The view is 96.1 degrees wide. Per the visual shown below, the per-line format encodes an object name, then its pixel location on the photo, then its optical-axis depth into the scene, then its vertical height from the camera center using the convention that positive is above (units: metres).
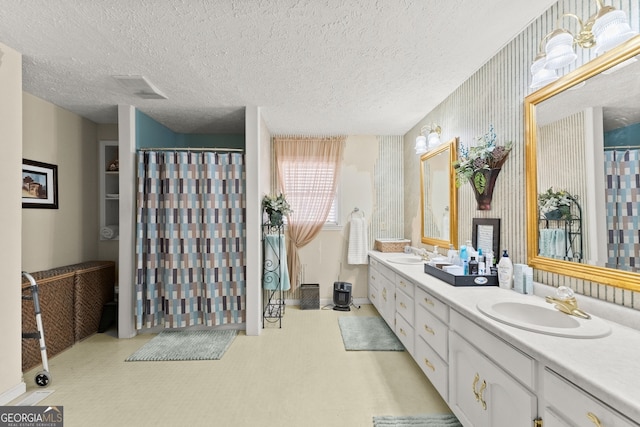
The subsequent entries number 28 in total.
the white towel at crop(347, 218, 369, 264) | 4.18 -0.38
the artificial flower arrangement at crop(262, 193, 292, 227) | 3.56 +0.12
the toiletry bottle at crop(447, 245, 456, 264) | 2.68 -0.37
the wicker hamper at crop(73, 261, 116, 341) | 3.01 -0.82
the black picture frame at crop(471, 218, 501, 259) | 2.21 -0.15
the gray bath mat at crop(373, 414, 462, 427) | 1.84 -1.33
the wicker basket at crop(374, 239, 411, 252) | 3.97 -0.39
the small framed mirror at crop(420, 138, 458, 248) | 2.91 +0.22
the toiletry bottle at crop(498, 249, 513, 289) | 1.98 -0.39
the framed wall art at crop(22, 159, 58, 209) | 2.82 +0.37
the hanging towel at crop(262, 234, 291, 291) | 3.64 -0.61
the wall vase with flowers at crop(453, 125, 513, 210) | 2.14 +0.39
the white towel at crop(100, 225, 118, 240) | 3.62 -0.16
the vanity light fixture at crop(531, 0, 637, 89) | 1.26 +0.86
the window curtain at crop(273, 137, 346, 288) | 4.26 +0.54
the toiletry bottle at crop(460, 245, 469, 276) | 2.18 -0.35
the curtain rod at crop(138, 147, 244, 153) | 3.21 +0.79
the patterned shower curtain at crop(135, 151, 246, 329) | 3.17 -0.21
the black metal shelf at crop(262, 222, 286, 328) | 3.64 -0.65
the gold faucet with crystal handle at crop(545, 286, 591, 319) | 1.42 -0.45
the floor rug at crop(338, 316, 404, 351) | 2.88 -1.31
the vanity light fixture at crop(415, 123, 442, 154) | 3.15 +0.89
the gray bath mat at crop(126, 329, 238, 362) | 2.73 -1.31
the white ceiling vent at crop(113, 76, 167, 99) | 2.53 +1.24
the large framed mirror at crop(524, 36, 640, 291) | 1.30 +0.23
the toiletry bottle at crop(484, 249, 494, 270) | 2.15 -0.34
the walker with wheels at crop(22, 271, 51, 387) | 2.22 -0.90
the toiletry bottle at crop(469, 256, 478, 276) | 2.14 -0.39
